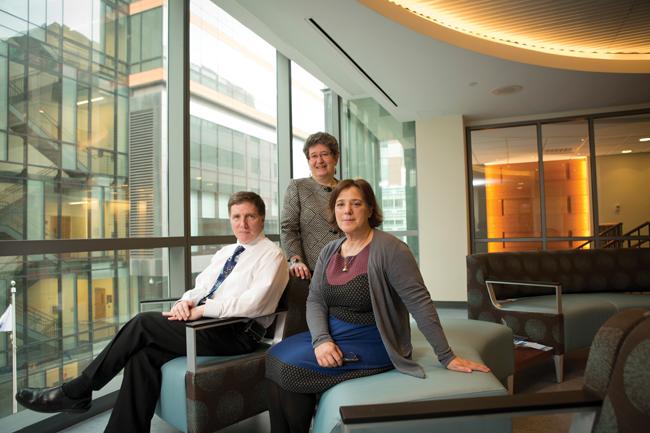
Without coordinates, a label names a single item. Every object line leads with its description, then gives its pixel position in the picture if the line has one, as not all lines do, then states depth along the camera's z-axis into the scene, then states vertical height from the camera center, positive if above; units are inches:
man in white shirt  80.9 -20.2
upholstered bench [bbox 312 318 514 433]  59.1 -22.8
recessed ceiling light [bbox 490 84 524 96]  206.4 +65.5
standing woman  99.7 +5.1
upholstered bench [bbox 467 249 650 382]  134.3 -24.6
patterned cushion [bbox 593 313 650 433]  34.2 -13.6
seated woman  67.1 -15.5
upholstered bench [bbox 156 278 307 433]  79.7 -29.4
